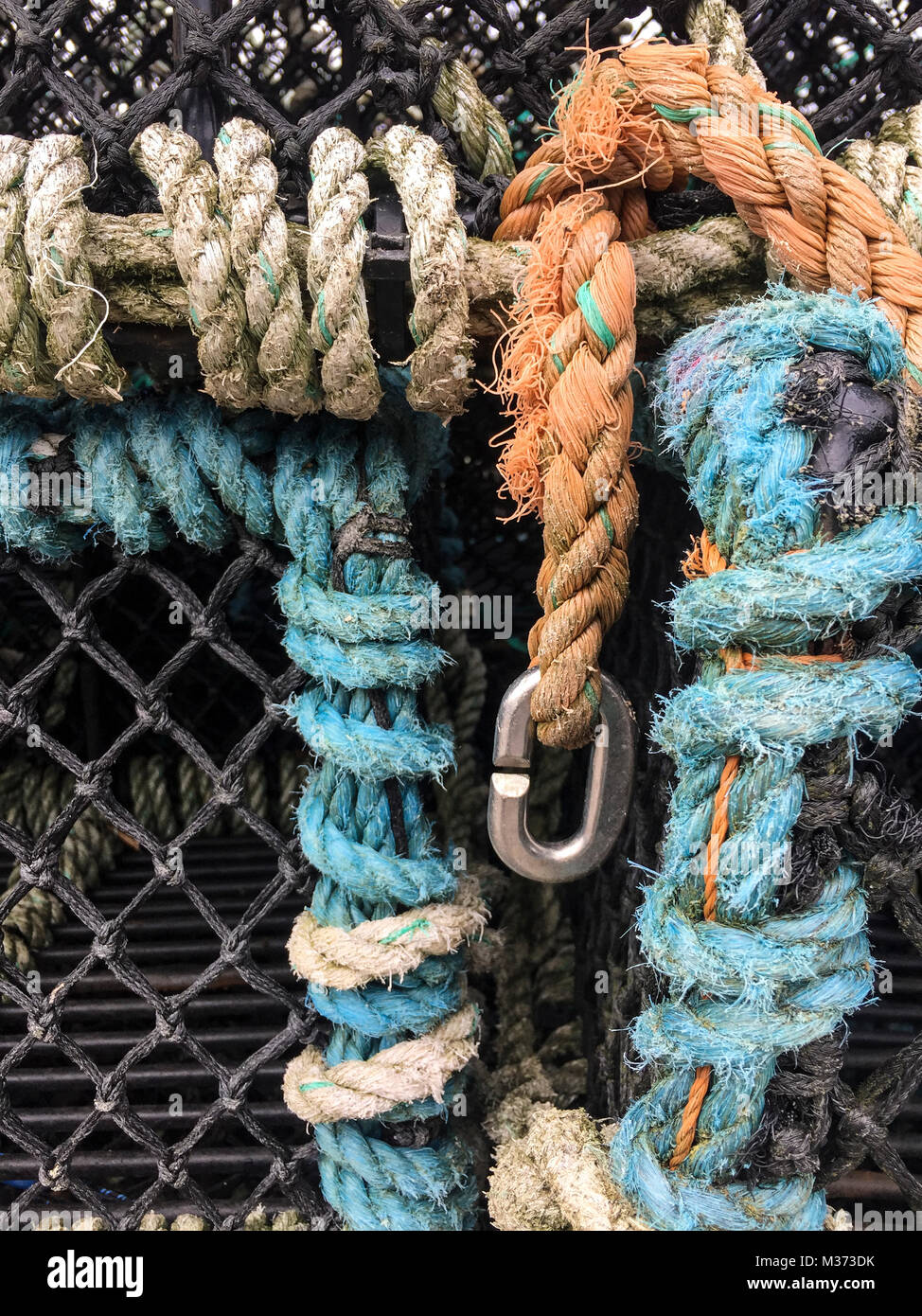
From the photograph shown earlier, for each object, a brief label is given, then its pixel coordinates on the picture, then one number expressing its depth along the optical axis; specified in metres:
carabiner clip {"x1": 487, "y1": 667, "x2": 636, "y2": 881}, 0.36
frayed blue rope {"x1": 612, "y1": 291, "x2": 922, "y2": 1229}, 0.33
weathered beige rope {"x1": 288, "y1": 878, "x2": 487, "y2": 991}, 0.38
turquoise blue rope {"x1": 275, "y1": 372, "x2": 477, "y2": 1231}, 0.38
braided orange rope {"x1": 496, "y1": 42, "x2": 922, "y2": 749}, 0.34
